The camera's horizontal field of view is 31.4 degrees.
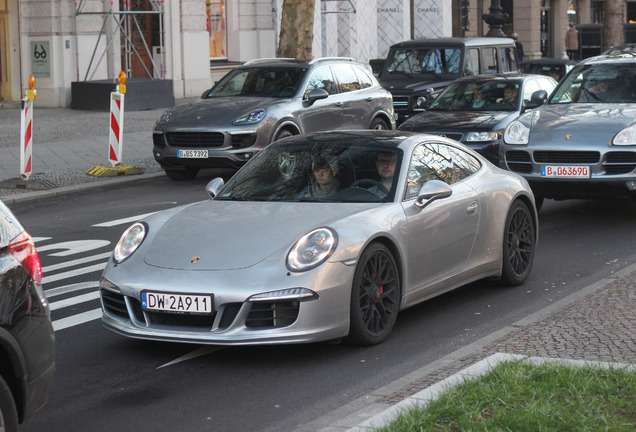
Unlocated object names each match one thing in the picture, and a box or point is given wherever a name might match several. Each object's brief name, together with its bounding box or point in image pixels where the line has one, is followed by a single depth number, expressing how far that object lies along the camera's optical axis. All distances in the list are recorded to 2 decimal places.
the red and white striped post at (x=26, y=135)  15.19
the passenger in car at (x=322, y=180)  7.66
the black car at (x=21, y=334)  4.62
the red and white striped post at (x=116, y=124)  16.70
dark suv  21.11
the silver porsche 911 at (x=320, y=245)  6.52
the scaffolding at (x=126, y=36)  28.06
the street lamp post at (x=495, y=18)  33.19
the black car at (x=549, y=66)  25.70
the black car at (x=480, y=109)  14.62
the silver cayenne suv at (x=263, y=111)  15.45
